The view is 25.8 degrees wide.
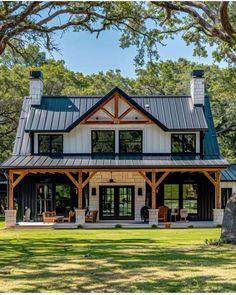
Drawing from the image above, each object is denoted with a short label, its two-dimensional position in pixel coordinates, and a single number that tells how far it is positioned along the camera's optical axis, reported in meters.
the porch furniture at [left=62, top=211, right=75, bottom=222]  24.25
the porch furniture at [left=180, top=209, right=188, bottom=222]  24.84
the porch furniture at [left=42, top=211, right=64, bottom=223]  23.97
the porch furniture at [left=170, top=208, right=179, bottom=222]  25.08
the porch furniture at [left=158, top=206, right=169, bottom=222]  24.44
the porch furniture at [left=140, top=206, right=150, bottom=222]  24.70
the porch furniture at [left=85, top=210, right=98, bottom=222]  24.27
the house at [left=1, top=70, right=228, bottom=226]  25.34
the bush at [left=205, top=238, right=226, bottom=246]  13.37
